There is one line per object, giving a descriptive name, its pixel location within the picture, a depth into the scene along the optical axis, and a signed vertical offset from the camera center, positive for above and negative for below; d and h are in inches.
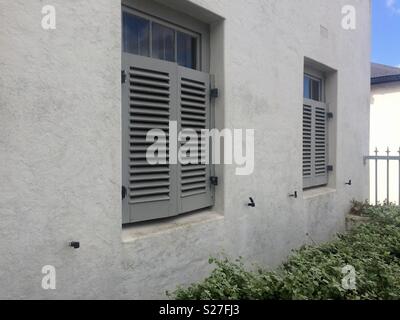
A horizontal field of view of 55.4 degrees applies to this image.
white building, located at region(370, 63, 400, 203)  376.2 +29.0
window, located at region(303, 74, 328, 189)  226.4 +10.8
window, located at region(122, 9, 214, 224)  116.7 +13.9
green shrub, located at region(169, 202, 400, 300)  96.6 -36.2
